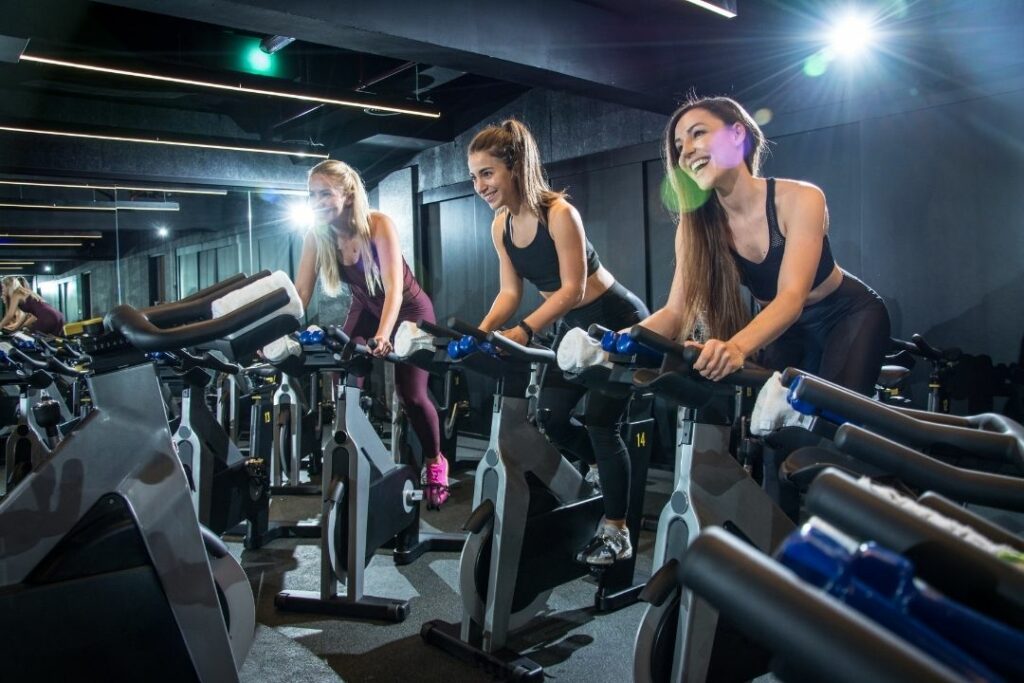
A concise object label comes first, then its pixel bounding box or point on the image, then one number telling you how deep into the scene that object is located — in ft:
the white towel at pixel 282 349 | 10.66
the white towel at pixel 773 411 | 4.30
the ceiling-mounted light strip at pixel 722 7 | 13.74
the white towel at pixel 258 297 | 4.63
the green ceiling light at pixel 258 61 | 23.35
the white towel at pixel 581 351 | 6.43
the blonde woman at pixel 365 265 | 11.52
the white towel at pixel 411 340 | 9.12
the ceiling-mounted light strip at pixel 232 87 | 17.13
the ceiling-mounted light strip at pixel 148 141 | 22.39
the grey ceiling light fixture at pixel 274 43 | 21.25
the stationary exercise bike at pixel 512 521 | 8.05
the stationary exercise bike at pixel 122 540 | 4.18
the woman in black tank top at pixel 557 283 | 9.16
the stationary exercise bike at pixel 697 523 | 5.31
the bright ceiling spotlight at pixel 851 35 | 15.12
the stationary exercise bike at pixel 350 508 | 9.59
